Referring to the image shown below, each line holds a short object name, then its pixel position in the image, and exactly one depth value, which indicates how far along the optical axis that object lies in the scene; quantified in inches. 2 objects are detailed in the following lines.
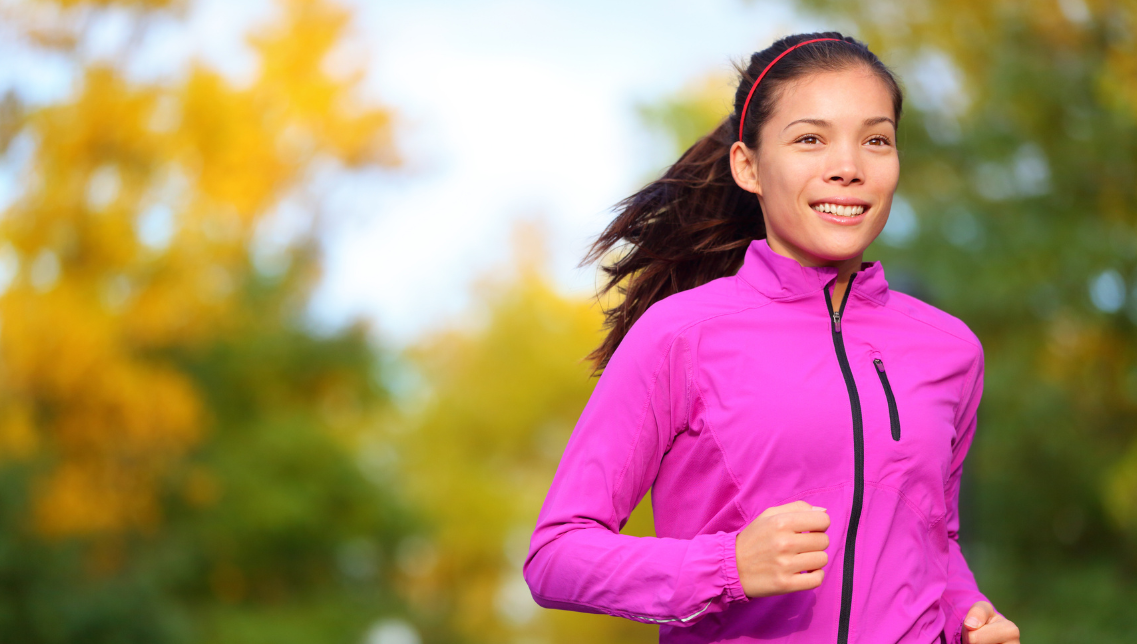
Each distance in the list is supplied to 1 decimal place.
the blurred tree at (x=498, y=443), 1023.0
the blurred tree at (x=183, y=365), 475.8
